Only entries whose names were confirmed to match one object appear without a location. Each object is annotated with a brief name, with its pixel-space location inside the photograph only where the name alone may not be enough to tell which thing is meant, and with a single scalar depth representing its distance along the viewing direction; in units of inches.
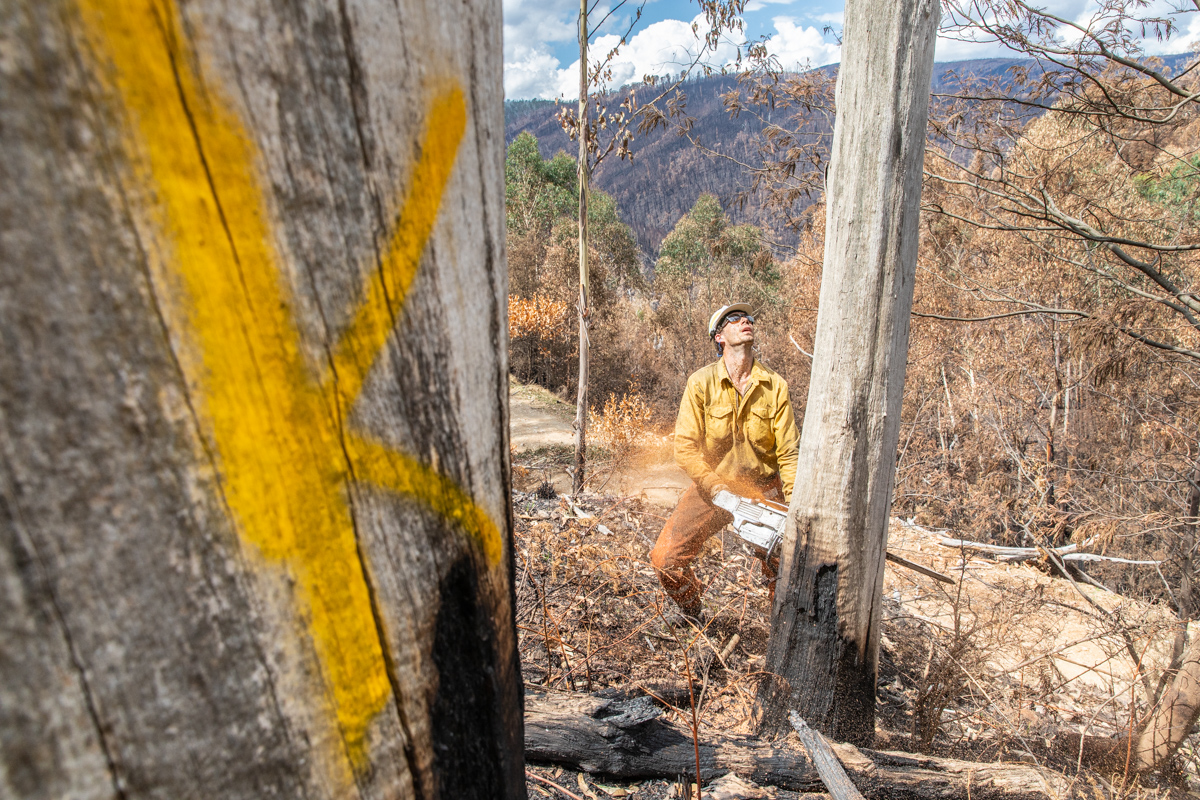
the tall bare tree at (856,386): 78.2
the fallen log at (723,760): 71.3
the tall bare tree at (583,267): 304.0
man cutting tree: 156.5
